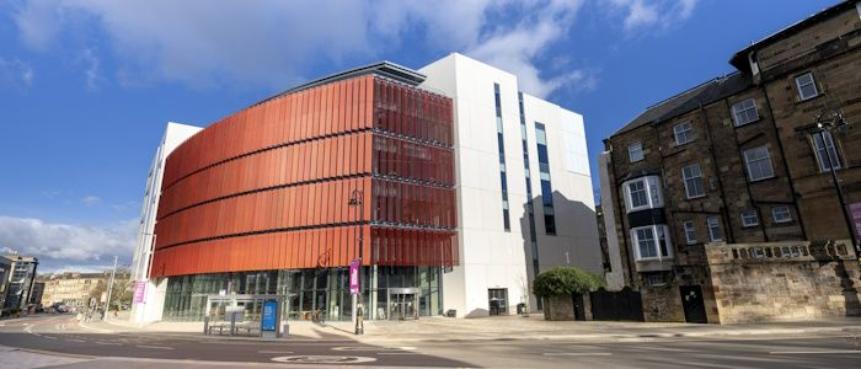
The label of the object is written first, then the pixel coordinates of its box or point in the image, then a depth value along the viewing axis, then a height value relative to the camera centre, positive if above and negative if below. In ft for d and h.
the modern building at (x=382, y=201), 128.88 +32.94
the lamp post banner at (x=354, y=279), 86.79 +4.99
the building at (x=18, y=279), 352.63 +31.39
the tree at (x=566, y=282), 94.22 +3.63
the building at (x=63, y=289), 575.79 +30.67
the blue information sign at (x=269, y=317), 81.15 -1.81
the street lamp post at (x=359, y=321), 82.79 -3.08
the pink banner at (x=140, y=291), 156.15 +6.94
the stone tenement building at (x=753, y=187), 73.10 +23.23
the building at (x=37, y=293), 491.80 +23.75
